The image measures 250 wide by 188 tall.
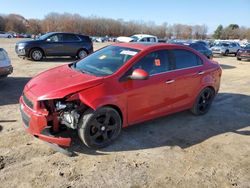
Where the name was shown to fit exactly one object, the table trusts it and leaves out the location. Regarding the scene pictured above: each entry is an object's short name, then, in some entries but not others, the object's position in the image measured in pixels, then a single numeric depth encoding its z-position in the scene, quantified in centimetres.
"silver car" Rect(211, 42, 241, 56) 1899
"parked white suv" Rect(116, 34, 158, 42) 1584
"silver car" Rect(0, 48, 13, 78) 524
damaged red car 281
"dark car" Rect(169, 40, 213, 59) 1276
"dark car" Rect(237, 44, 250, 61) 1518
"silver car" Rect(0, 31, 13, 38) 4312
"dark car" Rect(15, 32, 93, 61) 1021
